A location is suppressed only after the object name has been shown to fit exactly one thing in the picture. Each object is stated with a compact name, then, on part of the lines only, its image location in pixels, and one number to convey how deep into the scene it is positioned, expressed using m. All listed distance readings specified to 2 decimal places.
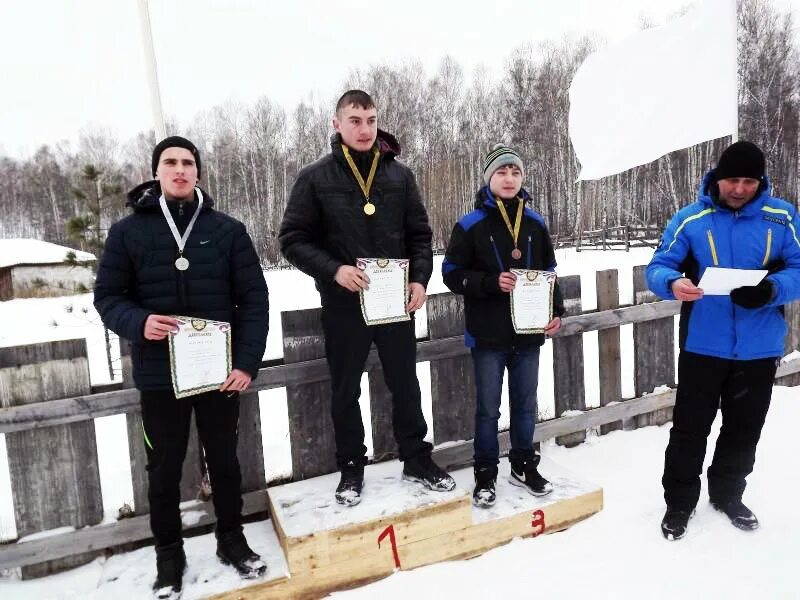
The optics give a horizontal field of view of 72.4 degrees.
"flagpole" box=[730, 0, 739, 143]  4.09
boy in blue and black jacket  3.10
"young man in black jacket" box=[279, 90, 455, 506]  2.84
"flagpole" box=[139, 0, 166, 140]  3.32
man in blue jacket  2.71
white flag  4.17
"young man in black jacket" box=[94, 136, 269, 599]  2.42
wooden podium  2.59
